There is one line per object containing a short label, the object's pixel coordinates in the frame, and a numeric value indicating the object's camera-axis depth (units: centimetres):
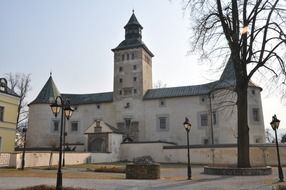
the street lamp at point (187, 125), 1730
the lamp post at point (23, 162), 2278
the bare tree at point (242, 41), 1803
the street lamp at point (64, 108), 1138
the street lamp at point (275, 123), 1609
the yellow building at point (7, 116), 3108
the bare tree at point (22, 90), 4562
